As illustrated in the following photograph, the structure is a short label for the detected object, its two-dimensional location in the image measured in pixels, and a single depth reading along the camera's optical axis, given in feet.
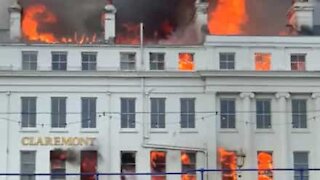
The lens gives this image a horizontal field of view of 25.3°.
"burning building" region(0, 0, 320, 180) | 164.66
